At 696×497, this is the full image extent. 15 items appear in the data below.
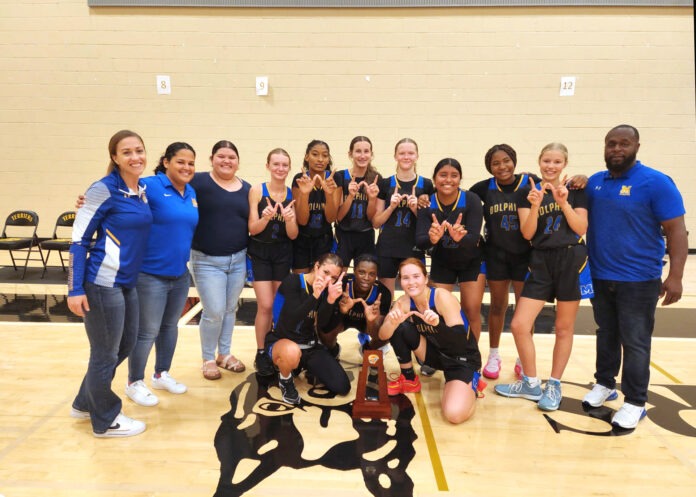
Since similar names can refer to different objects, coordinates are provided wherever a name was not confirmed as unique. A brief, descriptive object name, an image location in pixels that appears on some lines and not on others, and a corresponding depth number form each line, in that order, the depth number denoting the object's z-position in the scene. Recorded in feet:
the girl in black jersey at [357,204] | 11.27
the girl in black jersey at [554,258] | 9.23
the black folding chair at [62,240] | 19.97
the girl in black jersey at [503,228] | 10.19
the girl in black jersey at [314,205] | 11.00
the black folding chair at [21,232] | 20.27
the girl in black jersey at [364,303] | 10.16
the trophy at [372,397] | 9.25
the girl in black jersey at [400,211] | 11.13
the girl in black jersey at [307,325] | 9.78
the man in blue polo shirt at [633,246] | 8.55
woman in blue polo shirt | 8.80
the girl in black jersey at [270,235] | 10.63
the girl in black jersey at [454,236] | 10.17
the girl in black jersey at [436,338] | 9.42
